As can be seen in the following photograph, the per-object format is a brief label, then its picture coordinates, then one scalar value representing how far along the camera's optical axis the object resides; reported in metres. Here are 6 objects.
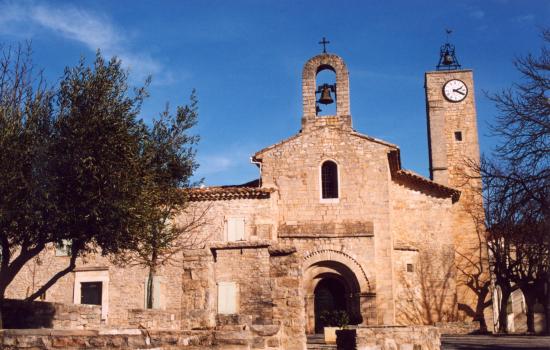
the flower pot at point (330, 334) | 19.03
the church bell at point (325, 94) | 25.27
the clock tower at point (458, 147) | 29.81
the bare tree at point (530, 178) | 10.88
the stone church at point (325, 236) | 23.98
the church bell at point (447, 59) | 35.66
